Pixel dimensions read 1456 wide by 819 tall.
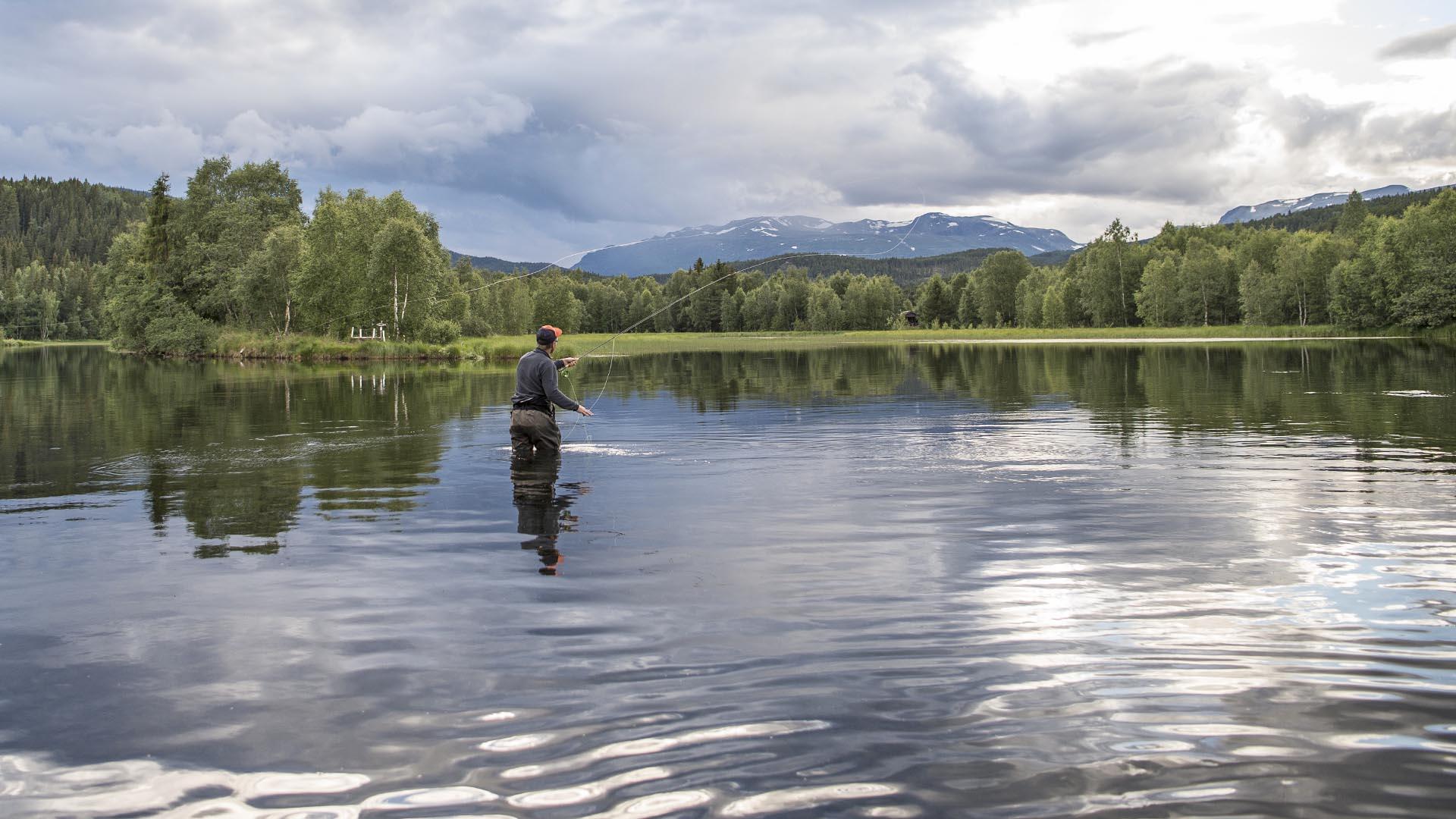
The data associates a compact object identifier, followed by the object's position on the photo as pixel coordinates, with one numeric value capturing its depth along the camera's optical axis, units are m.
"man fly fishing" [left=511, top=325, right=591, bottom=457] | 17.50
